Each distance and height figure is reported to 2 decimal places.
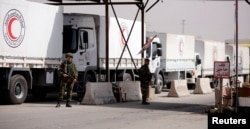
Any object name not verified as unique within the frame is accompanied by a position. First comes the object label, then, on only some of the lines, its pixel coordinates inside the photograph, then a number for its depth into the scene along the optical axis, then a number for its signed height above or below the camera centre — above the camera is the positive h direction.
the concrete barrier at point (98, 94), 19.02 -0.76
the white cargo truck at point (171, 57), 28.77 +0.95
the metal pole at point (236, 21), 14.57 +1.46
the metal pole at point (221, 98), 14.41 -0.66
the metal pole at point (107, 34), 21.17 +1.55
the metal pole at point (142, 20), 24.28 +2.40
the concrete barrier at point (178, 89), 25.02 -0.73
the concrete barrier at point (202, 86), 28.42 -0.67
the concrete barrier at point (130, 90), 21.11 -0.68
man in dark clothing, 19.88 -0.10
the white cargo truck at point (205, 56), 35.44 +1.20
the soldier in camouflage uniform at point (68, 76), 17.34 -0.10
